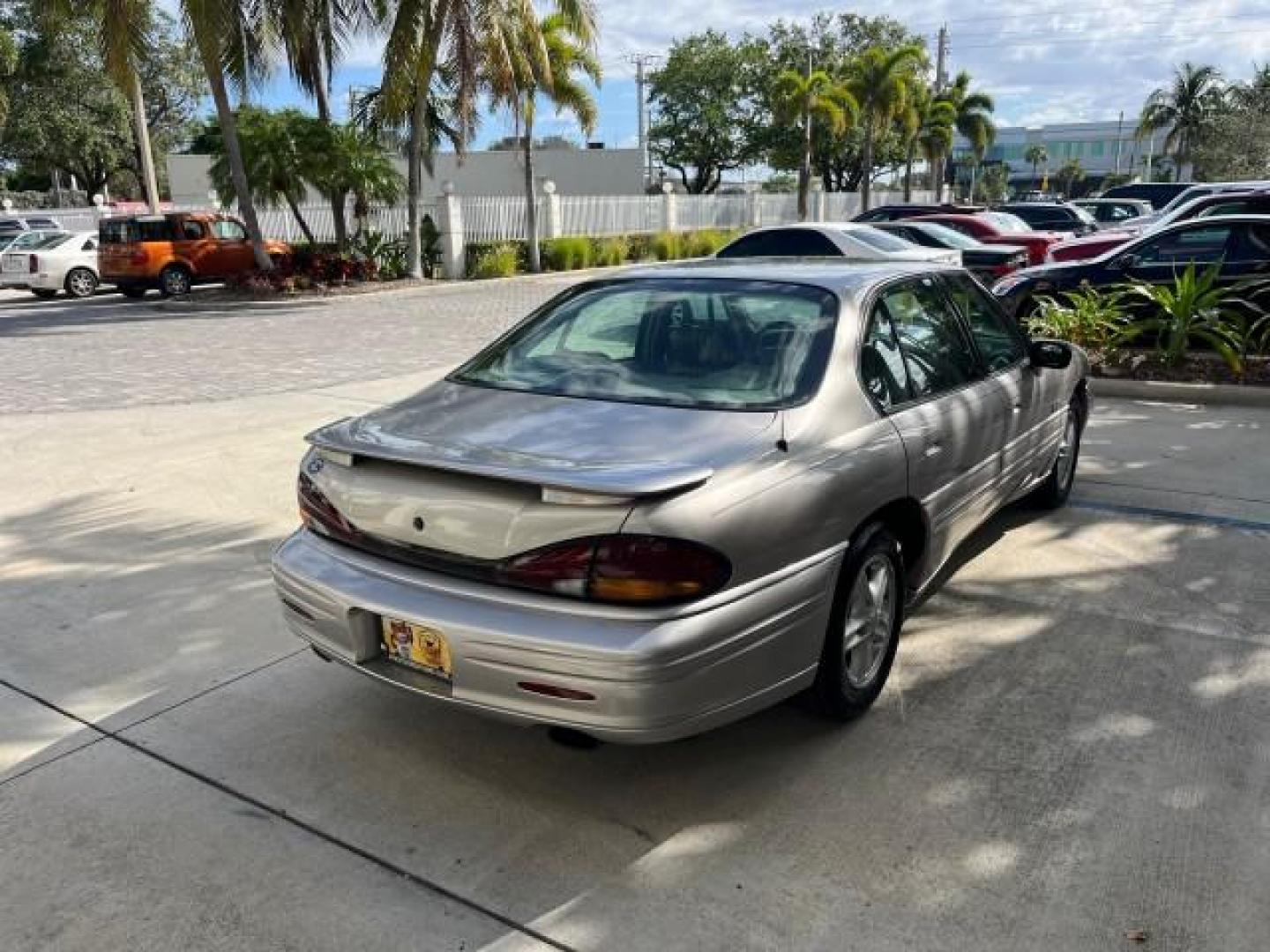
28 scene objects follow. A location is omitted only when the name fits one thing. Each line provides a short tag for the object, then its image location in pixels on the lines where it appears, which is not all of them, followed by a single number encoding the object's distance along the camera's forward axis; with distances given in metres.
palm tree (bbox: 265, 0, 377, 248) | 21.03
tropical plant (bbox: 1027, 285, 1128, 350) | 9.73
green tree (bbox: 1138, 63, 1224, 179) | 56.22
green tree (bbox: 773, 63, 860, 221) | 37.62
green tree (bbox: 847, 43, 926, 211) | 40.53
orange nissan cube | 20.78
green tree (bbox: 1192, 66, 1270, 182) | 42.12
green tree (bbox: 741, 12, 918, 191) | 53.88
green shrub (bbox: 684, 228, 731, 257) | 31.84
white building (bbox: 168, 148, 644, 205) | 44.03
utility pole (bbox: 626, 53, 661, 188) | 53.66
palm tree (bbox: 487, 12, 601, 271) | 22.86
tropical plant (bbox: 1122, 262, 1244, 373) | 9.19
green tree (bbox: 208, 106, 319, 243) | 20.69
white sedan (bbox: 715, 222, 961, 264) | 12.98
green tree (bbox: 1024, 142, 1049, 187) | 117.56
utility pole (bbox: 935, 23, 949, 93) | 50.62
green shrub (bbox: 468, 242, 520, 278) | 25.30
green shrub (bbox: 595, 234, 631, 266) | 29.05
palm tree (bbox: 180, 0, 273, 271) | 18.06
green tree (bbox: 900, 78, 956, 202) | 48.23
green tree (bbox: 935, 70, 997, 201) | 53.06
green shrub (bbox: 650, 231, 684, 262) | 30.67
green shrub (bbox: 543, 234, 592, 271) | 27.48
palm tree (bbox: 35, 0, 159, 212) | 17.77
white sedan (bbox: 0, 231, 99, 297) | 21.66
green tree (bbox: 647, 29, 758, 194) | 56.06
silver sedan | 2.71
